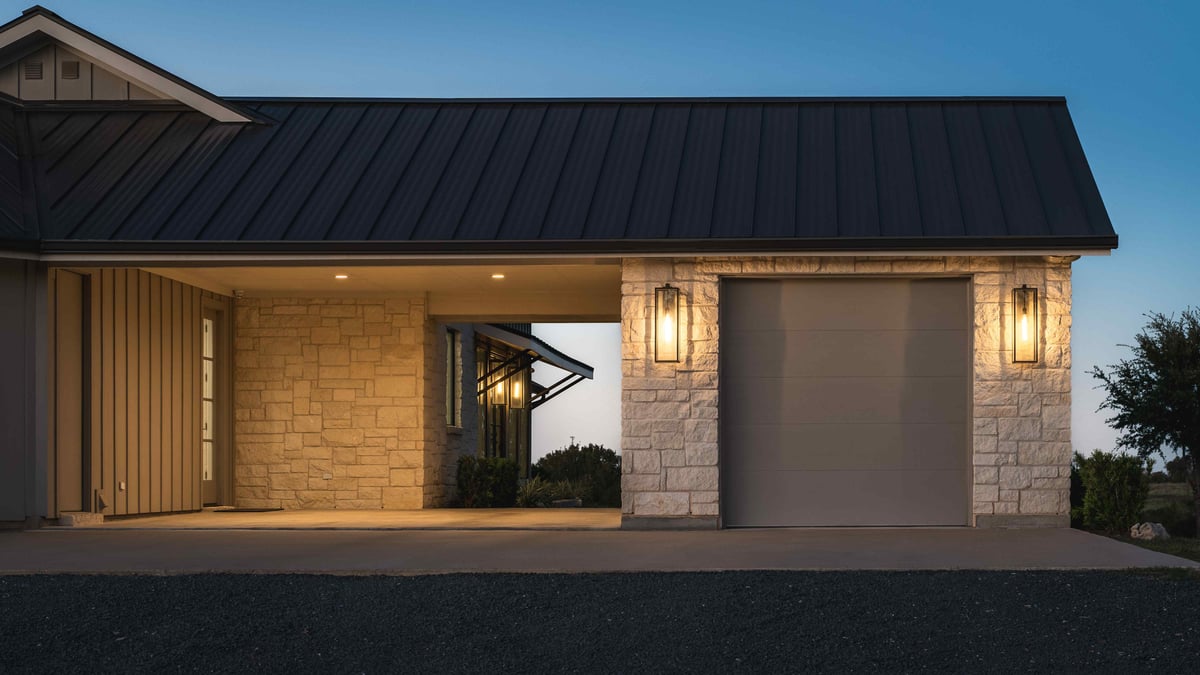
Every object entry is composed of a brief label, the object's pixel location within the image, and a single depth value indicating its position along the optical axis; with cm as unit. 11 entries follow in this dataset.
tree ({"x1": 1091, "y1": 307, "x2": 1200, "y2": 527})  1293
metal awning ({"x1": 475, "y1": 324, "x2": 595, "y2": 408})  2081
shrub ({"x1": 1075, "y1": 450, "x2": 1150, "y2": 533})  1226
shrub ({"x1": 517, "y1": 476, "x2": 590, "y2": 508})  1831
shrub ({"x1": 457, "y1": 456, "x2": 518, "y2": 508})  1734
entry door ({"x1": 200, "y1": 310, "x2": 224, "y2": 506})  1585
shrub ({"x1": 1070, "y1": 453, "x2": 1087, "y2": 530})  1388
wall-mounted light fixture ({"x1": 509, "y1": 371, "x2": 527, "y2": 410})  2277
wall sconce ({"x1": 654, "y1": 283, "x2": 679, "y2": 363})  1201
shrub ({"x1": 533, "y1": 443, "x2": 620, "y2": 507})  2002
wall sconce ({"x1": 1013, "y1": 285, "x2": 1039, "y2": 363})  1184
